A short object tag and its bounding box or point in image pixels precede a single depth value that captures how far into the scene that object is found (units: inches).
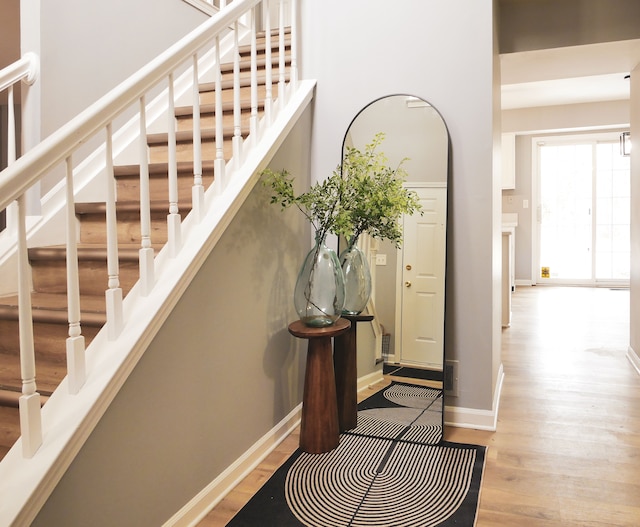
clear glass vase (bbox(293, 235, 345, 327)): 99.6
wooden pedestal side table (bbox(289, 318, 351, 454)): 99.9
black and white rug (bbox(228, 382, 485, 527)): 79.1
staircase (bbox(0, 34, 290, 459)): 70.7
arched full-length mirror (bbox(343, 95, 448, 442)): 111.9
